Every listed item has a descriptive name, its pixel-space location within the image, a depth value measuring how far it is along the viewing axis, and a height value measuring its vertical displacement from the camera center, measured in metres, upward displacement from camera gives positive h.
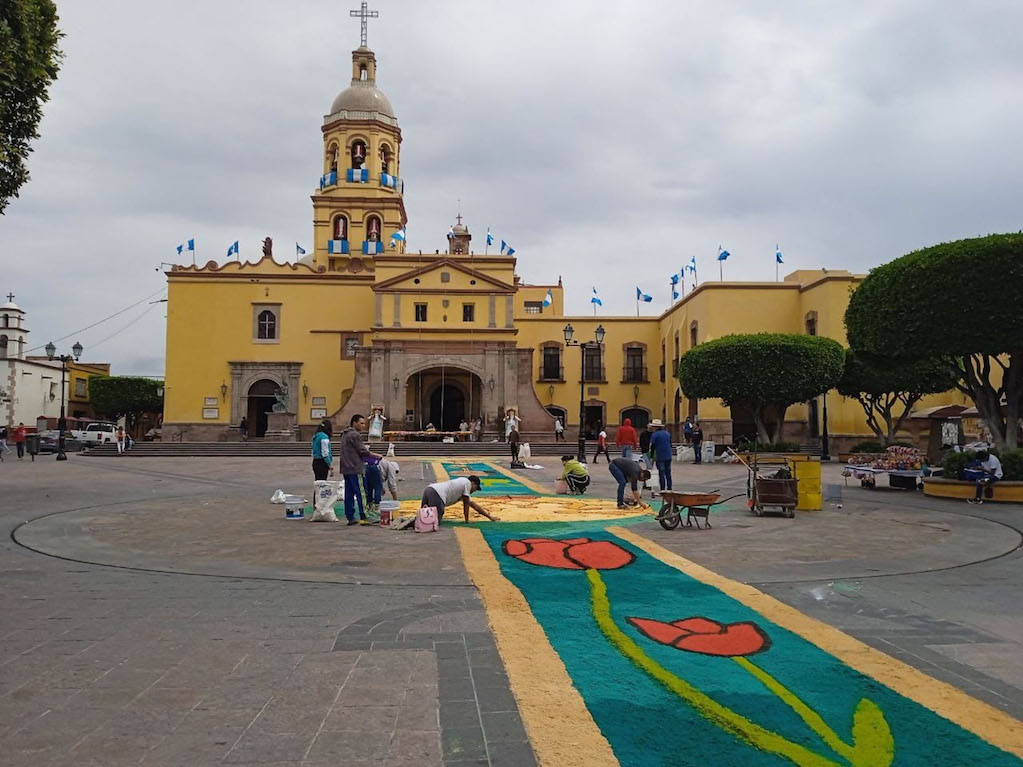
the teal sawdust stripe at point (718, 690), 3.31 -1.42
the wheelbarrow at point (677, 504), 10.05 -1.11
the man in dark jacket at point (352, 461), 10.20 -0.55
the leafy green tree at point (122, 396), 52.16 +1.63
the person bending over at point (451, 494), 9.84 -0.98
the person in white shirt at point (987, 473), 13.83 -0.94
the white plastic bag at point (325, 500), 10.68 -1.12
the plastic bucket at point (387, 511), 10.20 -1.23
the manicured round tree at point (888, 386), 27.34 +1.32
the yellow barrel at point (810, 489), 12.38 -1.10
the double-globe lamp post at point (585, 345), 23.31 +2.45
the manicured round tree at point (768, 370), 26.62 +1.83
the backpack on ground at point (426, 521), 9.54 -1.26
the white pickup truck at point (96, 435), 39.09 -0.82
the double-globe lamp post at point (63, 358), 25.57 +2.14
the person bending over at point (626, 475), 12.23 -0.87
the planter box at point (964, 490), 13.86 -1.27
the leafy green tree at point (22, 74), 9.28 +4.40
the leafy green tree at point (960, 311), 14.03 +2.14
